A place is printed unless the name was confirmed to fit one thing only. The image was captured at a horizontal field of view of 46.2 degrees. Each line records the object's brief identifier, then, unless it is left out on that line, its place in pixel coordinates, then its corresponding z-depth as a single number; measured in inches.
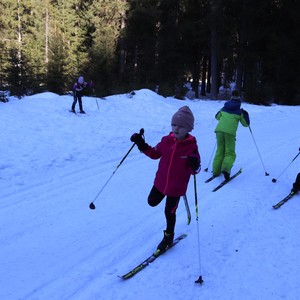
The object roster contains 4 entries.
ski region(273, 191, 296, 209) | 242.4
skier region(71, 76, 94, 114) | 581.9
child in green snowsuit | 296.8
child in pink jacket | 166.9
